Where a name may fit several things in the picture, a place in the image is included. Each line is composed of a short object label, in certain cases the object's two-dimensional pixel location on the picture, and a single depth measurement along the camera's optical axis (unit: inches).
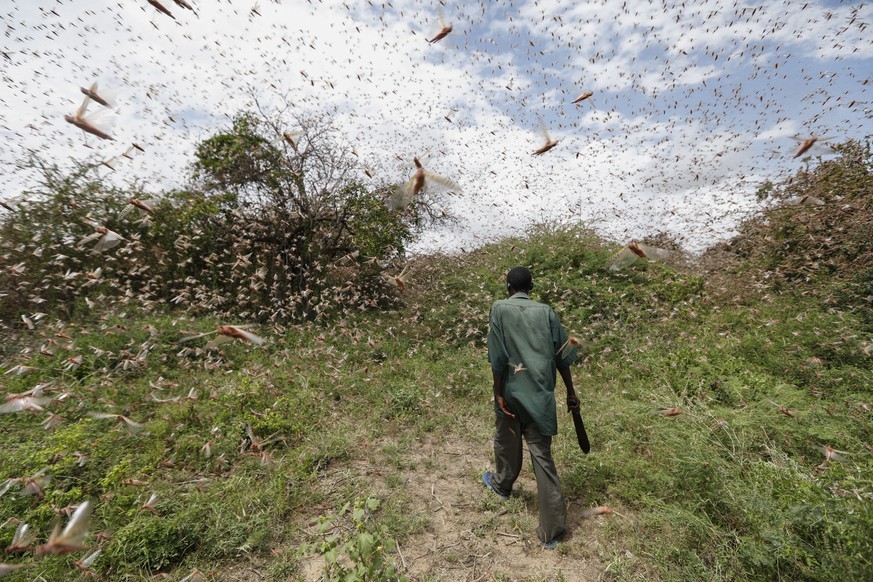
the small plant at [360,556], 73.2
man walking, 109.3
